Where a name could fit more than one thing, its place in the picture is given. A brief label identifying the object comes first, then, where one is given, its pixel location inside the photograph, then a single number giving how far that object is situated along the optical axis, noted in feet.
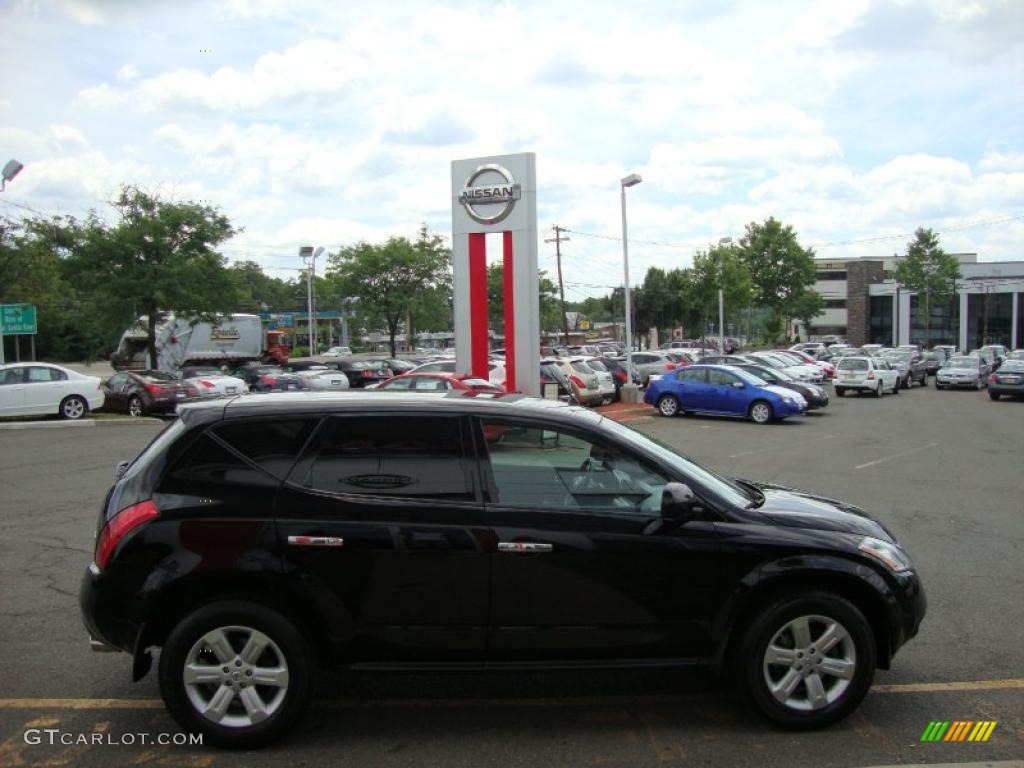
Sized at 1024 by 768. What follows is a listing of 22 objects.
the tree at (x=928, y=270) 189.98
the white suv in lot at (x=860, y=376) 101.09
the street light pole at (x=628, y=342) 88.22
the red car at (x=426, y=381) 58.55
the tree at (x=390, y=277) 145.38
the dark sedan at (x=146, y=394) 74.28
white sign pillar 65.05
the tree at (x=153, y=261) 88.94
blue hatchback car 70.23
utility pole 189.98
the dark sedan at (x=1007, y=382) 94.53
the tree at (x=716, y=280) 166.20
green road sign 82.07
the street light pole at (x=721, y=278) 151.33
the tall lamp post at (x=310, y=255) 173.99
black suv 12.81
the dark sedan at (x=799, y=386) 79.00
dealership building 235.20
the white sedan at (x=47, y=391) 67.05
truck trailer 133.80
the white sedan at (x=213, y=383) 76.64
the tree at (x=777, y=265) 188.34
